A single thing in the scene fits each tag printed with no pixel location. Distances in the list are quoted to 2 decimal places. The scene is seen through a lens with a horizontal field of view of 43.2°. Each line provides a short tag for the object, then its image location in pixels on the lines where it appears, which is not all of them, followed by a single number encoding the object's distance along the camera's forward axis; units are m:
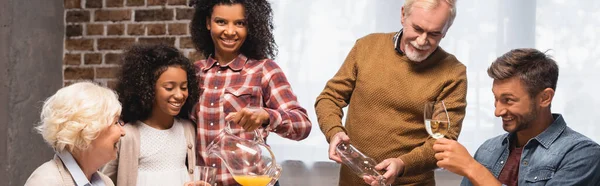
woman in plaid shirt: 2.23
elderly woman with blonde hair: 1.81
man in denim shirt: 1.90
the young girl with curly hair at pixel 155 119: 2.22
